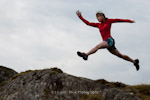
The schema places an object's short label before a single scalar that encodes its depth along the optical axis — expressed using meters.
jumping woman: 11.20
